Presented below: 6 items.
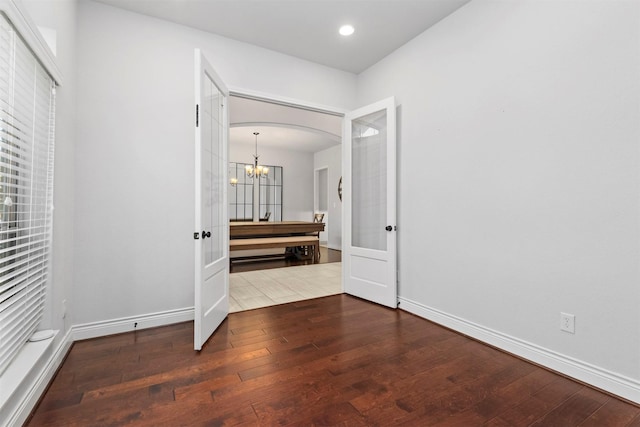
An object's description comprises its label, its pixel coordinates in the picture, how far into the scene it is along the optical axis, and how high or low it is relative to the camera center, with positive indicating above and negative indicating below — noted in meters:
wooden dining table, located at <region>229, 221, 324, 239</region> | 5.73 -0.28
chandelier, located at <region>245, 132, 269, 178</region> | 7.75 +1.19
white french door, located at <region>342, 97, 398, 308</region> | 3.13 +0.15
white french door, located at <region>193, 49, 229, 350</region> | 2.19 +0.09
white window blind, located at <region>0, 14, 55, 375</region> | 1.39 +0.17
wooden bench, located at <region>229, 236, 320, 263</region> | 5.37 -0.54
